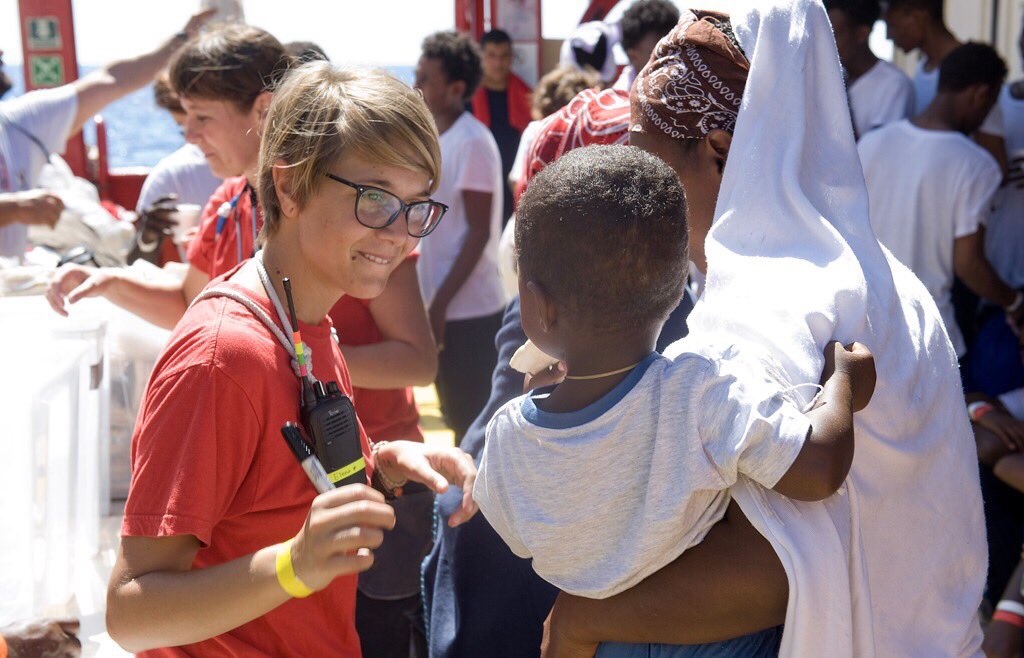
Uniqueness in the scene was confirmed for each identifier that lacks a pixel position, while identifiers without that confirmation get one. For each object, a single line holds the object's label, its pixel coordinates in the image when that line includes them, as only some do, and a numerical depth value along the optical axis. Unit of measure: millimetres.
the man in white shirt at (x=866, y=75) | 5027
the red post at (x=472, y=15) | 9156
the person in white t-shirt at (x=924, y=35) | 5410
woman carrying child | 1294
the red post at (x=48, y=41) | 8422
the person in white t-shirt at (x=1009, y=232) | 4668
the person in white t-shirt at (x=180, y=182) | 5266
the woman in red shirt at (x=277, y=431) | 1350
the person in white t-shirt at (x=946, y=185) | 4320
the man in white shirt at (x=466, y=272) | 4961
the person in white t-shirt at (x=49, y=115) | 4430
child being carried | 1225
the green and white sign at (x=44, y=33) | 8422
